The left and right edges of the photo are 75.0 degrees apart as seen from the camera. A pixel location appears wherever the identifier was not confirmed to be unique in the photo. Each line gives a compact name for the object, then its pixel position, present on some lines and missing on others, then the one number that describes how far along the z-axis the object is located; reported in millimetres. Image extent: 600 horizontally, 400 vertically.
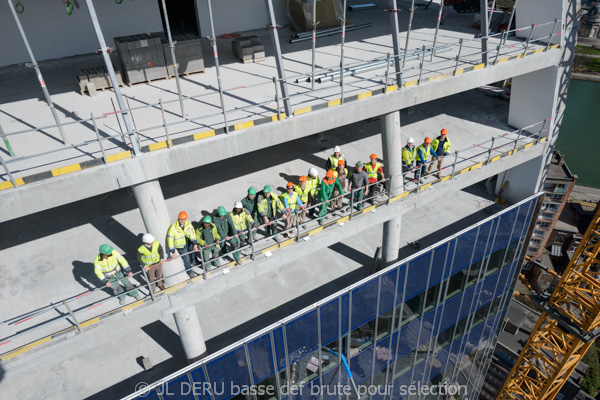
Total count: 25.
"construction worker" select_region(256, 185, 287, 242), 10539
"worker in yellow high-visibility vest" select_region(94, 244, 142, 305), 8820
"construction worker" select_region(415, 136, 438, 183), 12656
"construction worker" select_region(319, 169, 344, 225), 11039
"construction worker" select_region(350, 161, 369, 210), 11397
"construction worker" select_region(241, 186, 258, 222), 10633
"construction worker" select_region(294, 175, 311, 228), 11086
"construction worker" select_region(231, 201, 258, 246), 10102
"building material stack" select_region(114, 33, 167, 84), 11453
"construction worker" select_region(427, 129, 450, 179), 12898
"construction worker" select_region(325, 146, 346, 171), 12094
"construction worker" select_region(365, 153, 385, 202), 11820
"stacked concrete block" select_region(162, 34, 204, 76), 12007
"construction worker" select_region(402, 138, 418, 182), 12875
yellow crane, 15414
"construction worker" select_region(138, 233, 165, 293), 8961
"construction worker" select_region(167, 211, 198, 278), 9289
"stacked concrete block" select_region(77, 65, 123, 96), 11273
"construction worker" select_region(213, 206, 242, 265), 9859
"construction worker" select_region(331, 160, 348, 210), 11555
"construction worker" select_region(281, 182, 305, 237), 10633
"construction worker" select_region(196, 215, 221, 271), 9672
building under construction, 9023
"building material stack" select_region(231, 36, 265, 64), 13323
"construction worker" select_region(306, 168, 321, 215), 11242
